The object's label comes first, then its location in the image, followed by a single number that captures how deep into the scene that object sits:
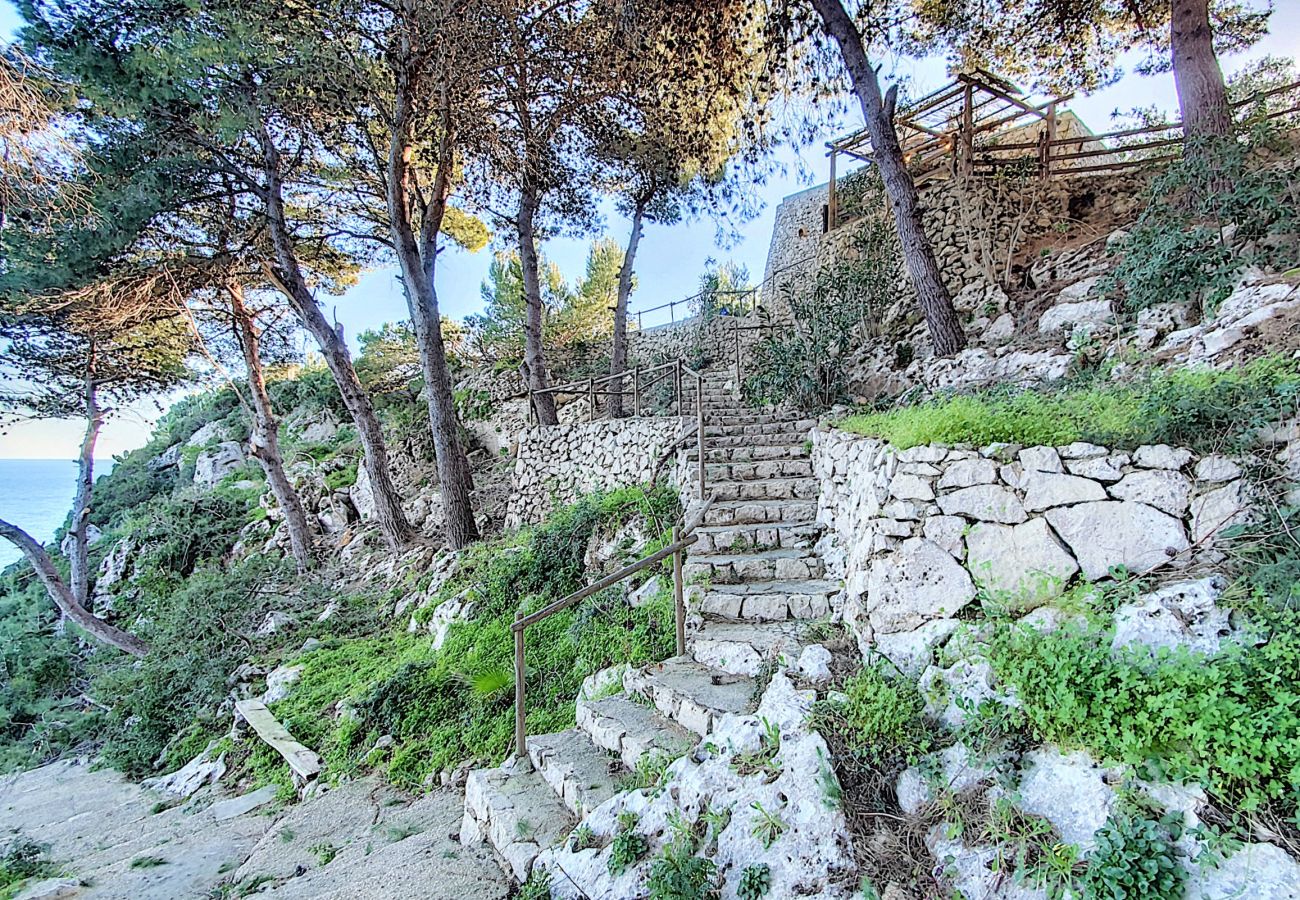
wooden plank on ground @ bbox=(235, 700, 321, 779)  4.96
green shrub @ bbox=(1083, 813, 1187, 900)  1.56
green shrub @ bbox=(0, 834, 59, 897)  4.07
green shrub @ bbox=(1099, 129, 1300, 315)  4.13
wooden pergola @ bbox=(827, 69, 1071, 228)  7.54
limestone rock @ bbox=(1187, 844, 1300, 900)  1.49
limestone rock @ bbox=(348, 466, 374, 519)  11.16
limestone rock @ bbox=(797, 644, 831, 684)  2.86
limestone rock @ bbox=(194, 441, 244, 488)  15.44
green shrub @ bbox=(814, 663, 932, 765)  2.29
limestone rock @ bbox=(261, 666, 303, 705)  6.37
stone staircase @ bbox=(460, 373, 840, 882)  3.17
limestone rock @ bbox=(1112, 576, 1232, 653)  1.96
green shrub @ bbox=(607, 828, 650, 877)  2.45
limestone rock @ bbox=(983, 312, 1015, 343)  6.04
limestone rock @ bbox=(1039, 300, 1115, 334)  5.02
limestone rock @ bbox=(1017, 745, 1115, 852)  1.80
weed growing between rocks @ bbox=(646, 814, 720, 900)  2.19
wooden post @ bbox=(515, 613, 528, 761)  3.77
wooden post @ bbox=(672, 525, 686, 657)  3.93
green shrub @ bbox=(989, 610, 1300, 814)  1.60
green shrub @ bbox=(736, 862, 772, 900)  2.13
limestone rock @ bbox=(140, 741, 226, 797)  5.56
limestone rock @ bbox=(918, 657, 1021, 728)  2.26
